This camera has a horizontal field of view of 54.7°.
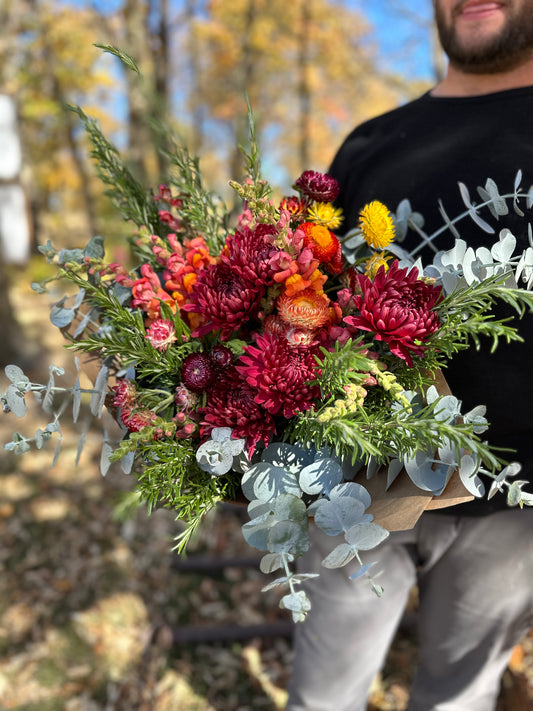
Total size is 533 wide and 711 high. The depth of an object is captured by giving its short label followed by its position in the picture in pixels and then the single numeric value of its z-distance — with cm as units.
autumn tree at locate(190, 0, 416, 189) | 1527
